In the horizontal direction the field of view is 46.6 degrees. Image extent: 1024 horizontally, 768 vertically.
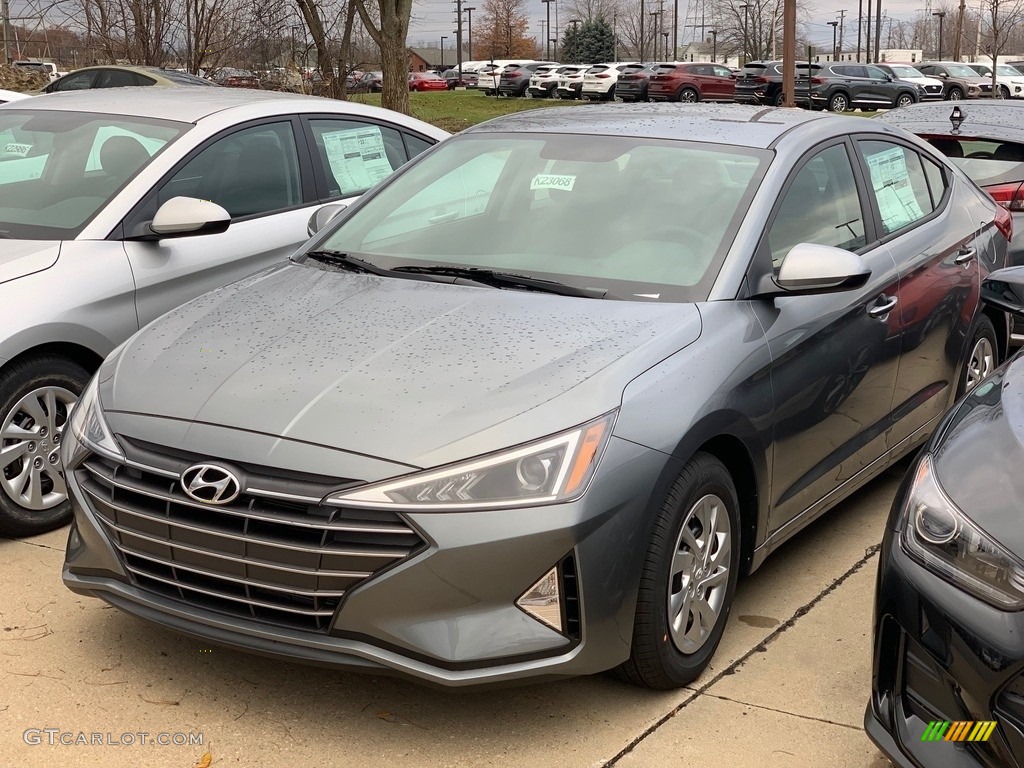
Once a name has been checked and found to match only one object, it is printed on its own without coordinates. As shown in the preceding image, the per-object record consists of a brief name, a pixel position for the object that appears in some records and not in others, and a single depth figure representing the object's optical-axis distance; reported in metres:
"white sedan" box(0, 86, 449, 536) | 4.34
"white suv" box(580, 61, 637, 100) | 42.26
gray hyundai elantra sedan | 2.86
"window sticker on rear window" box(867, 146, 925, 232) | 4.69
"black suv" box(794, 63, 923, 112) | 36.12
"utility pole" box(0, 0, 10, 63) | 18.23
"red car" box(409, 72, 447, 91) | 59.75
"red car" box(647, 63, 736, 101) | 38.28
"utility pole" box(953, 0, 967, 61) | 58.94
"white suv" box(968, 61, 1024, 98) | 43.75
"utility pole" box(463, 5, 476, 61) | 101.71
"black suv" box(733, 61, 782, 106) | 34.72
